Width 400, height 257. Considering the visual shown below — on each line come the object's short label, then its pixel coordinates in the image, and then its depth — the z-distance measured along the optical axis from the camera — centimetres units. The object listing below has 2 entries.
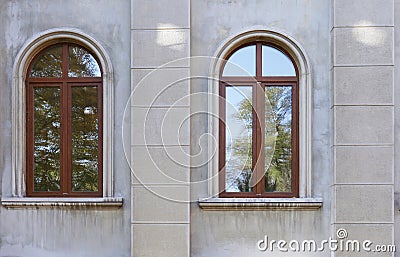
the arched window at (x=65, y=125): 854
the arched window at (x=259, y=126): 842
